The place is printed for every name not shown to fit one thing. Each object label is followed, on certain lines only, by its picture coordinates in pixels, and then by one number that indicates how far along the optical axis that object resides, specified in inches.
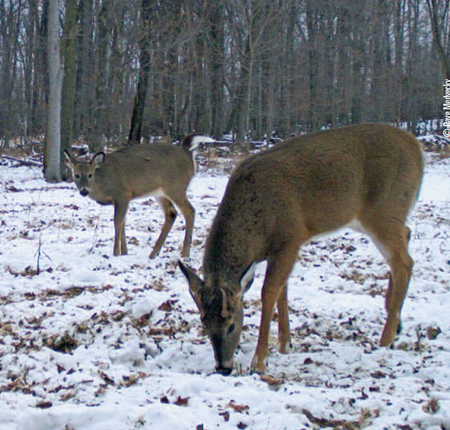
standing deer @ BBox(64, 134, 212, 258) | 343.6
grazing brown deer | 166.9
